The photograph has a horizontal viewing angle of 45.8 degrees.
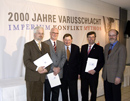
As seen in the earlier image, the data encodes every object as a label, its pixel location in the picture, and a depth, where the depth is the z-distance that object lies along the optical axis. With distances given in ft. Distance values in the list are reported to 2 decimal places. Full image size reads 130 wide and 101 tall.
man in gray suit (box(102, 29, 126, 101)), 8.41
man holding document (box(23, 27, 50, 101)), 7.53
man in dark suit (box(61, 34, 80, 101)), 9.14
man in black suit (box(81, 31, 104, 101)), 9.10
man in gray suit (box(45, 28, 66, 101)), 8.68
